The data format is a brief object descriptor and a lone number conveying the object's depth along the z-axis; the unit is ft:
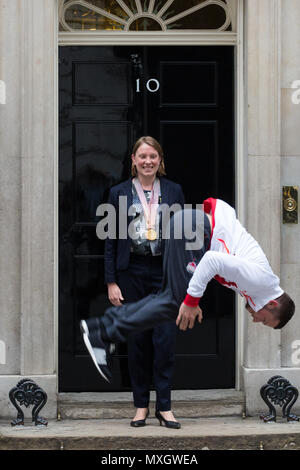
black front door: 27.58
